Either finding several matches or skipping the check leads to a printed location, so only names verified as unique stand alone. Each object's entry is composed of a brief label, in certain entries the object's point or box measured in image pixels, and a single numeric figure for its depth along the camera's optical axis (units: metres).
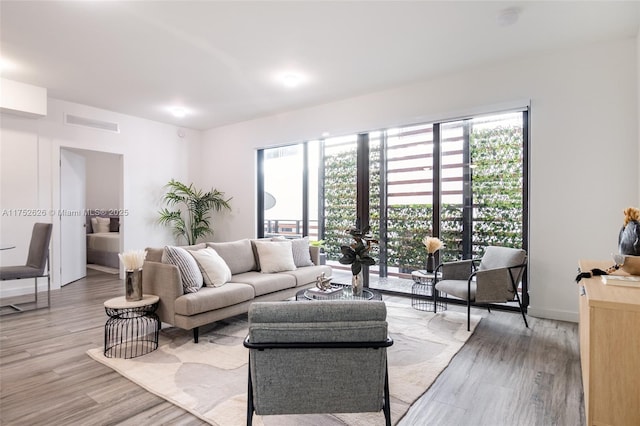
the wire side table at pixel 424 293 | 3.96
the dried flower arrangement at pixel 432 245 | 3.93
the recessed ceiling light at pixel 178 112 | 5.52
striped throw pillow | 3.05
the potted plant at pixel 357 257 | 3.03
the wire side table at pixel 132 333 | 2.74
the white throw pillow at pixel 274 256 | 4.11
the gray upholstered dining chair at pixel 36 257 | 3.90
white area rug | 1.92
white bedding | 6.65
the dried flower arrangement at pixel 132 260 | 2.82
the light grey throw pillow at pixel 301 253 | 4.58
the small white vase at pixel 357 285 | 3.11
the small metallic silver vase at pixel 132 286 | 2.84
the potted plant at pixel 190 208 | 6.49
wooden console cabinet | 1.49
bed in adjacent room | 6.68
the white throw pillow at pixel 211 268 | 3.32
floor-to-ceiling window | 3.99
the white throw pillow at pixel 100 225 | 7.66
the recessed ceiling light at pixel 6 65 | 3.75
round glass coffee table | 3.10
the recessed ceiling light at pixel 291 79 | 4.09
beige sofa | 2.92
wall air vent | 5.19
